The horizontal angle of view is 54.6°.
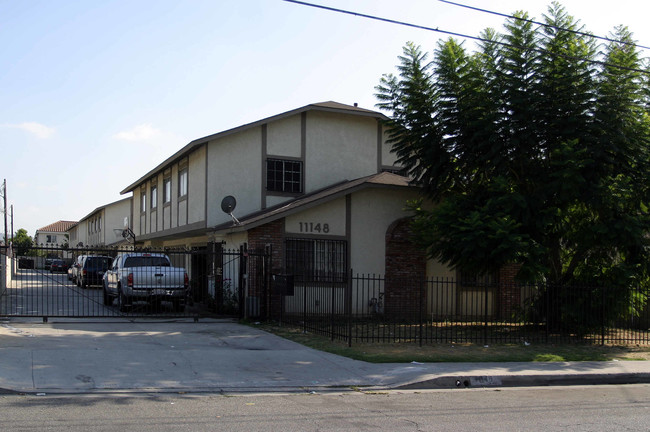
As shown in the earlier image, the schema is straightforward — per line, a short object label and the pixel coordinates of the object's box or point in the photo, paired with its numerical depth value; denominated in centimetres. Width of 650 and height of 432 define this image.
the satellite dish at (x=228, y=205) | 1895
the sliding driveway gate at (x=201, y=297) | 1769
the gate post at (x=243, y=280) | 1747
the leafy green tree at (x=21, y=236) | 11261
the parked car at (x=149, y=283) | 1827
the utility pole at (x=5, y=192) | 5764
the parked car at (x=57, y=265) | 5255
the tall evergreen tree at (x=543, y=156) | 1504
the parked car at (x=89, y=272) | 3003
